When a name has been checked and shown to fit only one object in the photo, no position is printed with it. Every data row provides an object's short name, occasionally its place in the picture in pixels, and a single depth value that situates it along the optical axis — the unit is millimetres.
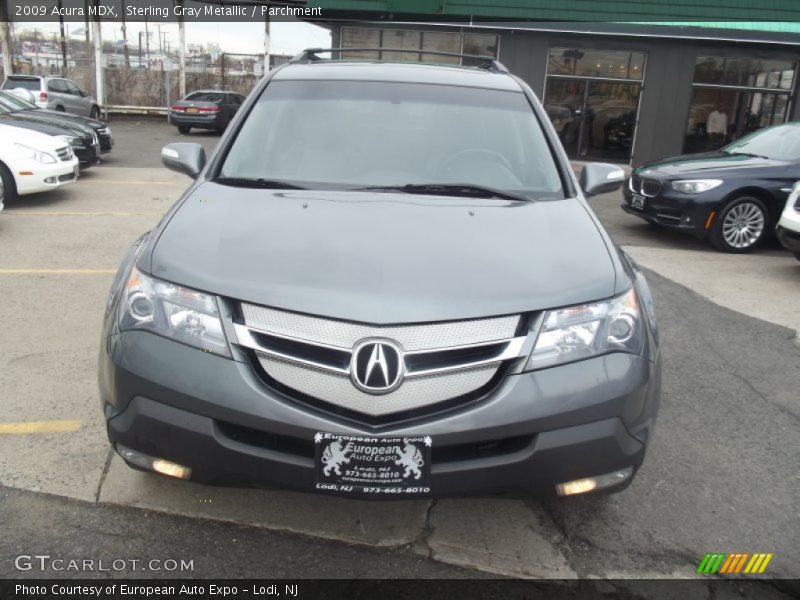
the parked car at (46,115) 11992
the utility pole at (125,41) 29453
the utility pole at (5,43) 28484
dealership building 17906
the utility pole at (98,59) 27922
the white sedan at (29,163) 9055
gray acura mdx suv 2180
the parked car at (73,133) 10984
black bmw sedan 8609
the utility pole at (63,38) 35875
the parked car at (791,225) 7035
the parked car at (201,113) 23844
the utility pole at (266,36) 28609
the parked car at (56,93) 21938
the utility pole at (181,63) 29125
